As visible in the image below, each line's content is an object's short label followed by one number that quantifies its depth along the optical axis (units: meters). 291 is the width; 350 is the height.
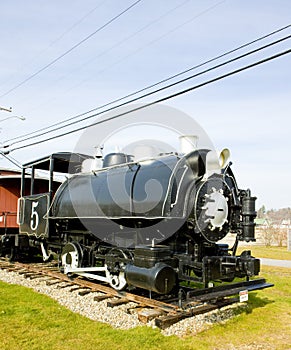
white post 25.28
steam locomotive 6.67
